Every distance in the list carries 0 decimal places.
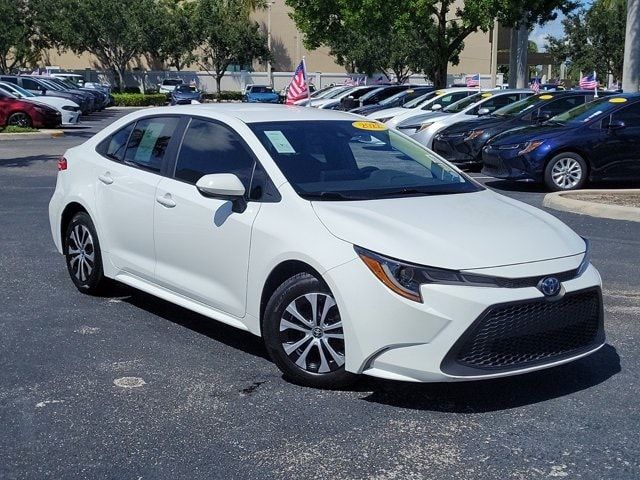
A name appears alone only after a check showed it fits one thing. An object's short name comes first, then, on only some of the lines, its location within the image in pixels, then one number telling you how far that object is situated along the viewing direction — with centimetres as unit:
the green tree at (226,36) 6159
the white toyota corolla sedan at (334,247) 462
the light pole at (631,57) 1995
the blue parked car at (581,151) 1330
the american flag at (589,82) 2305
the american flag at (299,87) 1955
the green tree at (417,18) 2597
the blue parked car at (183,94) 4771
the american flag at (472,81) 3539
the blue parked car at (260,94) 4703
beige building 7206
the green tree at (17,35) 5697
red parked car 2708
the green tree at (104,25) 5634
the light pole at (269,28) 6919
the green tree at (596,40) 4956
